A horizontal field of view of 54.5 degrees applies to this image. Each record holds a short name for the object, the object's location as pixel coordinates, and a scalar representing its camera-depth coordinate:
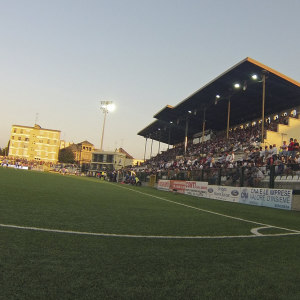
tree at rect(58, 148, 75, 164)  111.99
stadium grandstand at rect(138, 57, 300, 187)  16.75
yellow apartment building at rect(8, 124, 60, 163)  109.94
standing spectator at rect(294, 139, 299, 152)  16.48
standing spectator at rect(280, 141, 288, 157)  16.99
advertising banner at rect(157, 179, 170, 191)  26.43
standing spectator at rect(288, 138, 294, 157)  16.50
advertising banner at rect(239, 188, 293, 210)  13.64
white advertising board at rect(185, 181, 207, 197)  20.12
